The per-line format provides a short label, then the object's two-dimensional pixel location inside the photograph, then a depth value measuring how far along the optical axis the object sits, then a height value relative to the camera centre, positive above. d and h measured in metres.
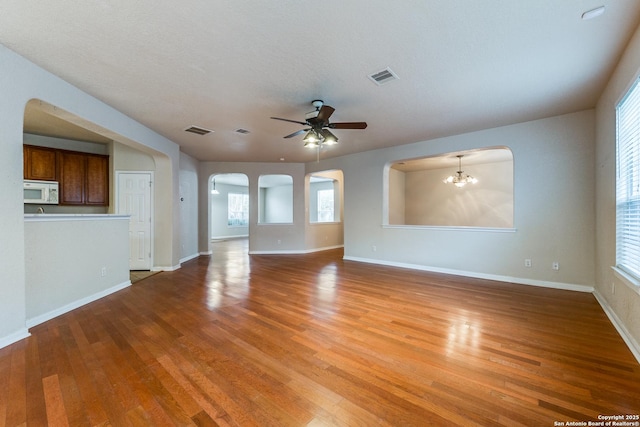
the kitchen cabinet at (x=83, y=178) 4.95 +0.71
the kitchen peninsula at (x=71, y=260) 2.79 -0.60
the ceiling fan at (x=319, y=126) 3.33 +1.18
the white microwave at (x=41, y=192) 4.52 +0.39
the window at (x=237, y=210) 12.32 +0.14
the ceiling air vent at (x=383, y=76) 2.74 +1.50
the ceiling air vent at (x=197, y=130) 4.57 +1.51
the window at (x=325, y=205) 11.55 +0.34
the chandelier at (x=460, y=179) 6.84 +0.90
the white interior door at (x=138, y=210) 5.27 +0.07
